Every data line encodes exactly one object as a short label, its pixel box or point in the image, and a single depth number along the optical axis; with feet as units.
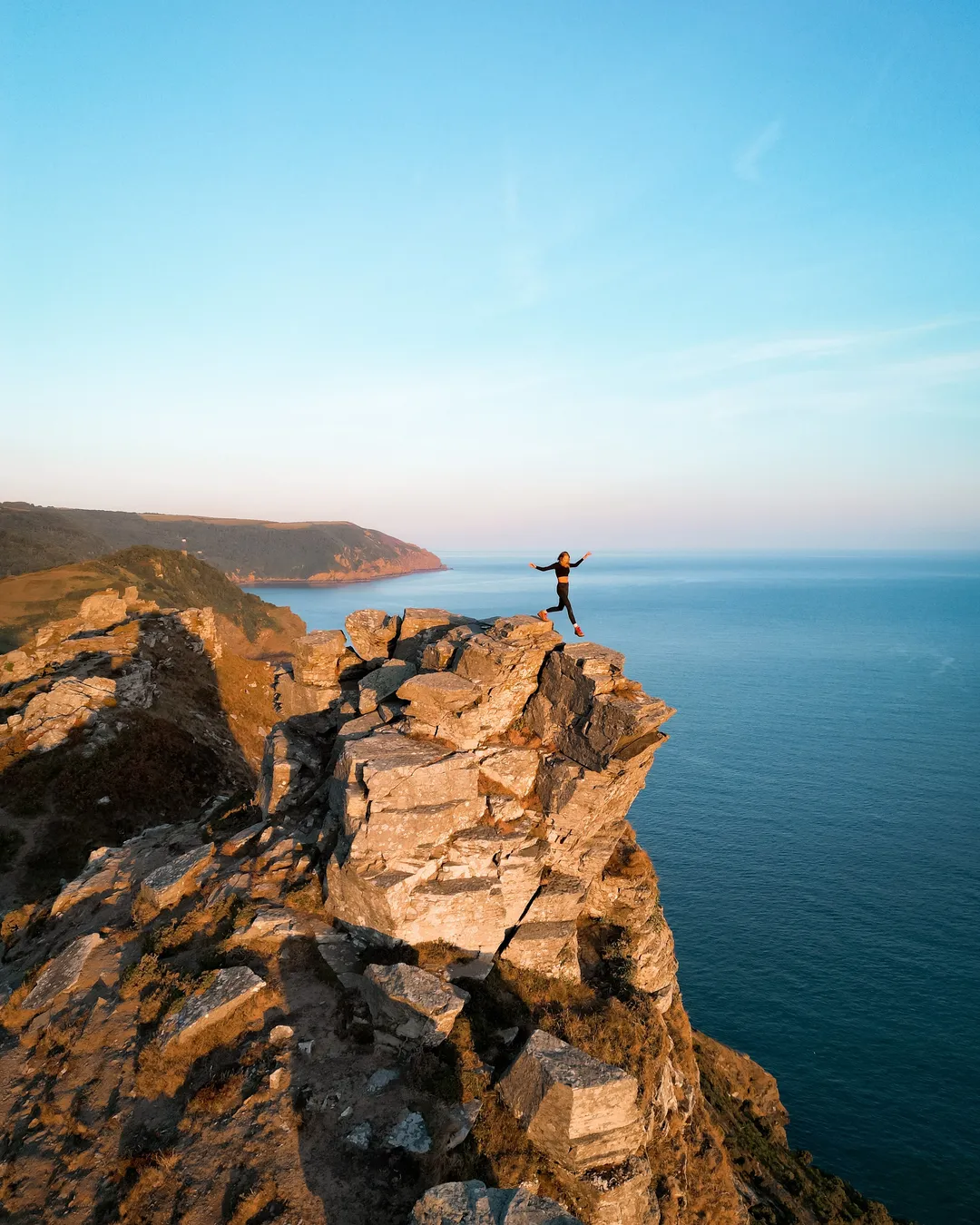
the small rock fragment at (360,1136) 39.01
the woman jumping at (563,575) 69.97
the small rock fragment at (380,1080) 42.57
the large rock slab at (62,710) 112.68
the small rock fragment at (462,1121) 38.91
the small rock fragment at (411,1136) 38.58
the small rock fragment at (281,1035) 45.32
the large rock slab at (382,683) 72.38
